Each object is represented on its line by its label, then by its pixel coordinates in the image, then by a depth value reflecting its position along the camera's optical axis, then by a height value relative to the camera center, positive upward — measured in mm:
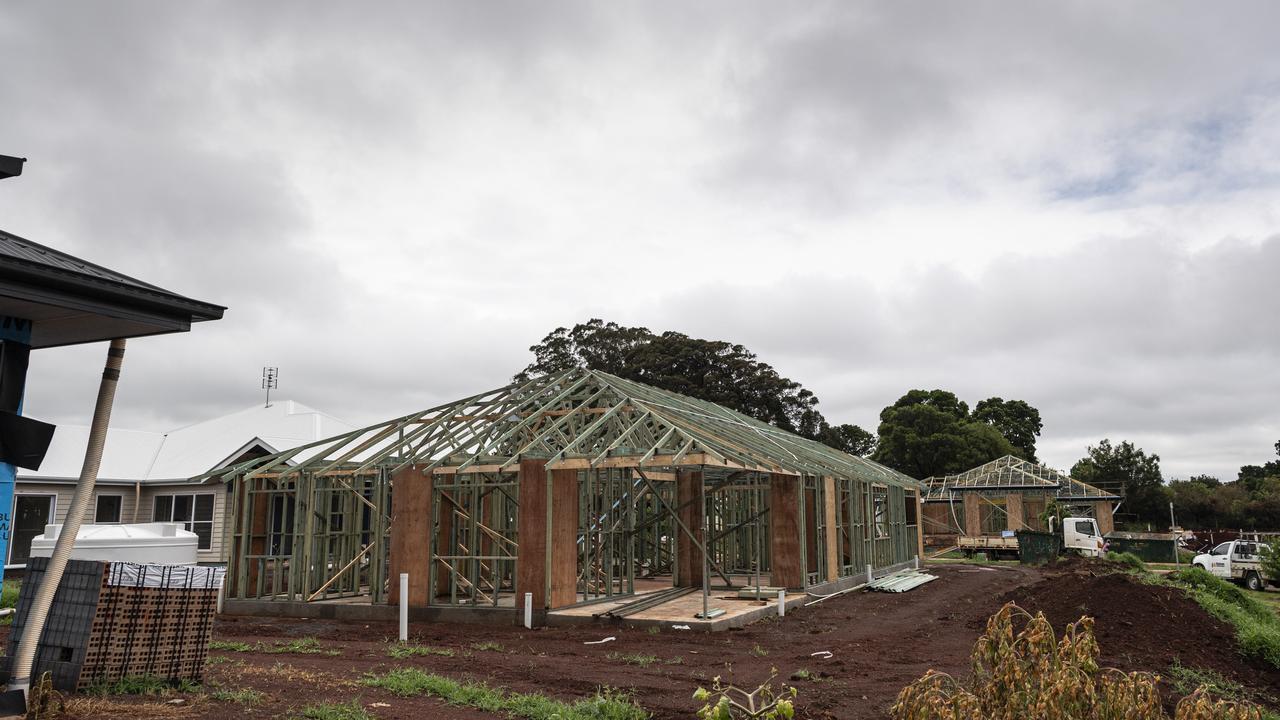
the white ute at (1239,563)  22703 -1363
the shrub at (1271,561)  21531 -1200
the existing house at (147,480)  22141 +623
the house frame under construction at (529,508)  14406 -9
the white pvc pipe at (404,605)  12781 -1450
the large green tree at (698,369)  42781 +6897
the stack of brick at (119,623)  6816 -959
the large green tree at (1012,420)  65375 +6860
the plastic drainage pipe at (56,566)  5836 -419
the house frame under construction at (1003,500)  39594 +488
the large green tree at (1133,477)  48062 +2015
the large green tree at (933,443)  52625 +4123
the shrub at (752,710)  4387 -1045
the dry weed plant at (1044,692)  4312 -921
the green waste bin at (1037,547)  30328 -1271
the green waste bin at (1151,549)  30469 -1298
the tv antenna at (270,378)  38188 +5610
